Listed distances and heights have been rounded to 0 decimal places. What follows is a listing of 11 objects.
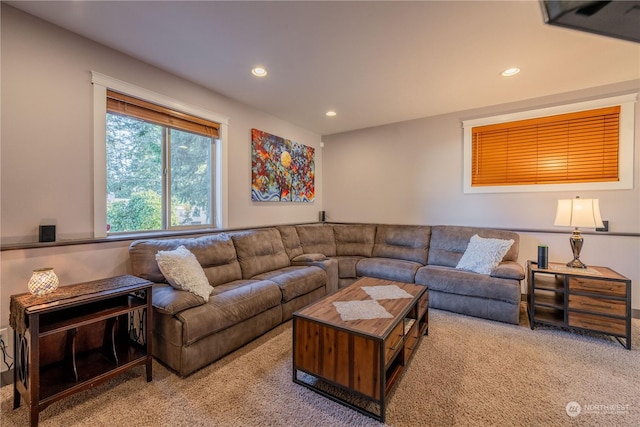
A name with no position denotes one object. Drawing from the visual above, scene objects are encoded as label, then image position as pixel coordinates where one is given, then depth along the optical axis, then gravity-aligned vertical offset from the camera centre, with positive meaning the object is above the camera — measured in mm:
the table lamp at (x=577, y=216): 2561 -61
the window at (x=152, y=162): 2244 +492
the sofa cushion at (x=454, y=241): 3246 -416
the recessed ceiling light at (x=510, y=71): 2566 +1371
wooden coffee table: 1529 -872
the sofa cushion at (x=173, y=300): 1890 -664
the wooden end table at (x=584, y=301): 2320 -848
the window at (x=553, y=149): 2912 +748
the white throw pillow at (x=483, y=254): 3021 -518
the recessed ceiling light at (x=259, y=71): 2580 +1380
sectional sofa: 1969 -713
